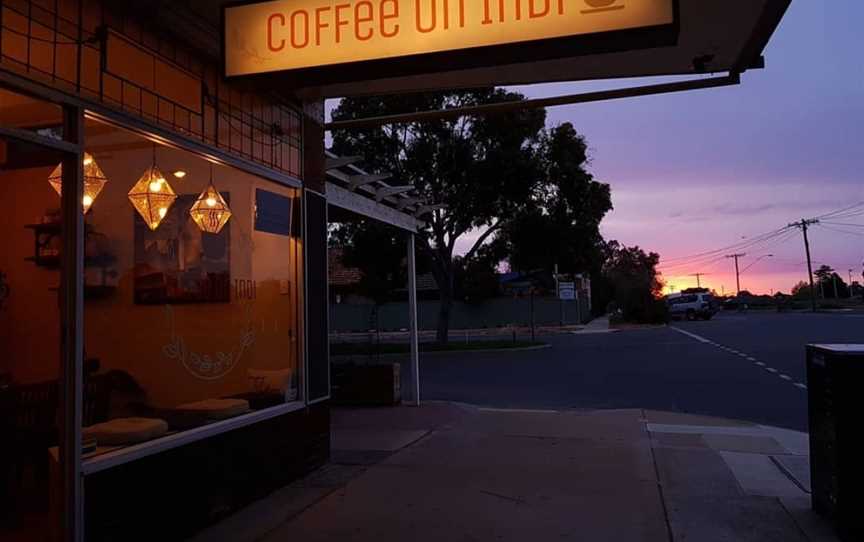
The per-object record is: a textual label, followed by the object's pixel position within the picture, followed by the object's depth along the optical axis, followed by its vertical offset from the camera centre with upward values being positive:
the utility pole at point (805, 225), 78.66 +9.73
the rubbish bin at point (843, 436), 5.14 -0.92
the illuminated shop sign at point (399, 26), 4.40 +1.90
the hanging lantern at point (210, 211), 6.36 +1.03
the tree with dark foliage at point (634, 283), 47.38 +2.89
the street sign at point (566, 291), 35.03 +1.26
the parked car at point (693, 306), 53.69 +0.54
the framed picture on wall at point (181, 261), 5.94 +0.57
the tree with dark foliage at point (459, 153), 23.92 +5.62
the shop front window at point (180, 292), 5.19 +0.30
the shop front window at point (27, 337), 5.11 -0.04
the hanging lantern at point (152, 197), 5.75 +1.07
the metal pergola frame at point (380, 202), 9.46 +1.84
